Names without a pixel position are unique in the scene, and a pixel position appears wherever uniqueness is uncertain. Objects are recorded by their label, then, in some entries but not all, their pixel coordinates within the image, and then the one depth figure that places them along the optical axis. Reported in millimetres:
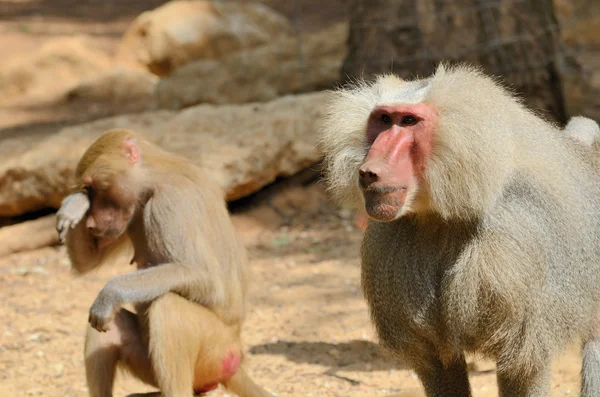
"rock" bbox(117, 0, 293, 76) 24375
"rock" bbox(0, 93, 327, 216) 13898
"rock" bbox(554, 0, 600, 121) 17125
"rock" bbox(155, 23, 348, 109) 17266
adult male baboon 6270
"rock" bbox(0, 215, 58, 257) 13602
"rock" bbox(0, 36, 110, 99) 23469
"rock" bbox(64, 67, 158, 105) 22219
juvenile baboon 8086
